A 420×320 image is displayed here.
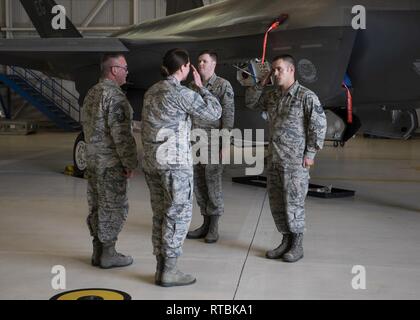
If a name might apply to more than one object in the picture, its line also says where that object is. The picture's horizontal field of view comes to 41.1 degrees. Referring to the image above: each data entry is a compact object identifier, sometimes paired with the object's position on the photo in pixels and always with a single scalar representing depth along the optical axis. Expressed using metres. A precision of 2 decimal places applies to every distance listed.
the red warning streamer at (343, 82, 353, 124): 7.18
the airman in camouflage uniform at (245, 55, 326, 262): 4.95
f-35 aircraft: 6.98
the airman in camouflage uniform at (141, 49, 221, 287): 4.18
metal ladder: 22.30
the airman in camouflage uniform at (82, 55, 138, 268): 4.57
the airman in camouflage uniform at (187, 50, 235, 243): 5.64
